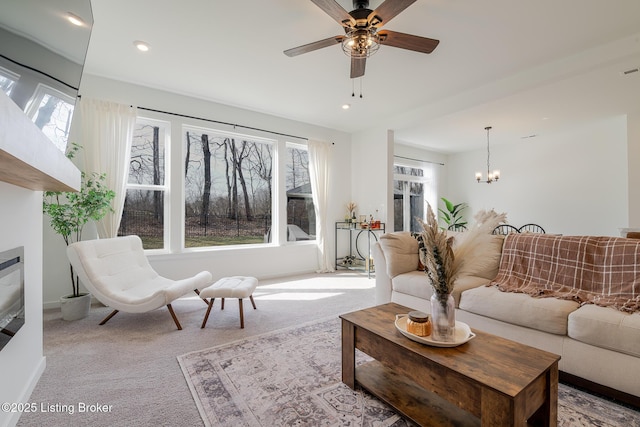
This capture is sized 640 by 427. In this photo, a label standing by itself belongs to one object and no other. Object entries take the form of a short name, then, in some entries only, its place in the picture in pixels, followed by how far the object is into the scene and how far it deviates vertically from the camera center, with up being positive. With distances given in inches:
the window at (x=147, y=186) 143.6 +15.7
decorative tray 51.6 -23.7
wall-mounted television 34.5 +25.1
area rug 55.8 -40.7
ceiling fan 73.9 +55.0
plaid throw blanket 74.2 -16.8
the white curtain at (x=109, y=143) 126.7 +33.8
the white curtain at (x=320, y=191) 199.2 +17.3
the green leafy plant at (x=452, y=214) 265.9 +0.3
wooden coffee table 40.7 -27.3
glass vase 53.1 -19.8
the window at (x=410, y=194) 263.7 +20.6
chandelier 210.1 +30.3
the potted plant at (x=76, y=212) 107.8 +1.7
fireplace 51.3 -15.1
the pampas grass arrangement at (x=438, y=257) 52.0 -8.0
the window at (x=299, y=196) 197.0 +13.6
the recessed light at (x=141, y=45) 106.7 +66.2
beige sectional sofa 60.6 -23.6
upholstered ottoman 101.9 -28.0
